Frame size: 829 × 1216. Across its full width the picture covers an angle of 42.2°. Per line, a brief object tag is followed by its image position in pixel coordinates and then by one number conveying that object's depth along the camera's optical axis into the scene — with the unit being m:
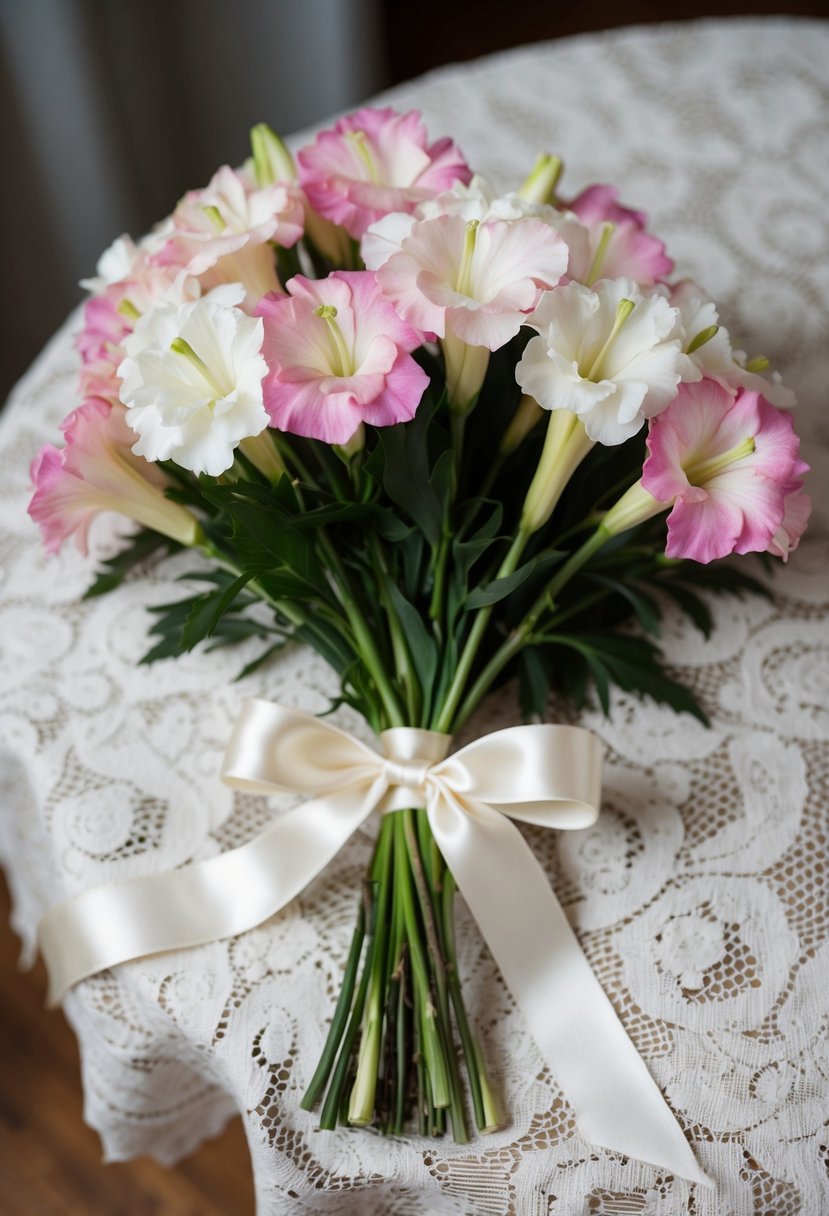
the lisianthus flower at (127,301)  0.67
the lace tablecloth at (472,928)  0.69
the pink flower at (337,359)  0.60
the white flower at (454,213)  0.63
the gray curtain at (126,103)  1.49
